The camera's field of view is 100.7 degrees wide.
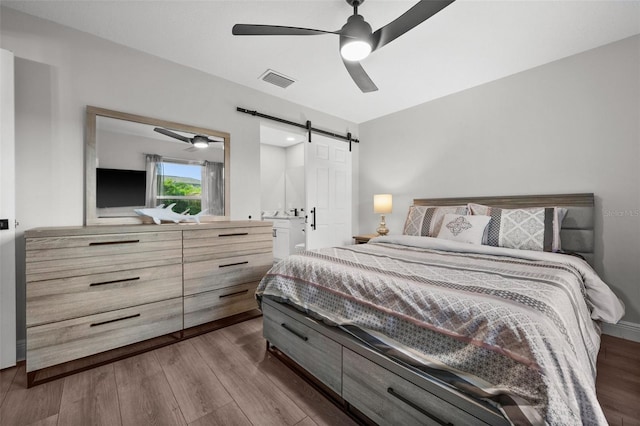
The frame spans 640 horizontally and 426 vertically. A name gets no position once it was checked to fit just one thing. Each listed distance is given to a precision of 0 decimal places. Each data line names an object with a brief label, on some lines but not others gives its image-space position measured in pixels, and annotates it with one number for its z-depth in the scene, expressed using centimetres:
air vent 278
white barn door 377
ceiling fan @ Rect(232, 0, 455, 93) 154
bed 83
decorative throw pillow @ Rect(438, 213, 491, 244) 233
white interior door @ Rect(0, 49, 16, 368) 174
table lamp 367
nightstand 358
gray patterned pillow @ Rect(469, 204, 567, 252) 214
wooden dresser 164
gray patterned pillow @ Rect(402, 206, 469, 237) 271
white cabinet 487
